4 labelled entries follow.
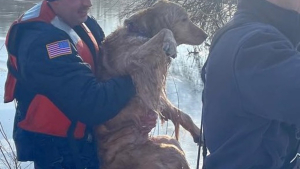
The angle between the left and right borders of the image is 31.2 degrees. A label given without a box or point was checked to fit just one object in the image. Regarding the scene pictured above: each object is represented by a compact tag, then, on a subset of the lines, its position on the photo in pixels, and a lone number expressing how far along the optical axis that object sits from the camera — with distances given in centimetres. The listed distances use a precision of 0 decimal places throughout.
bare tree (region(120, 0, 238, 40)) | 1252
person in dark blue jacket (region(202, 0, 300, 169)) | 203
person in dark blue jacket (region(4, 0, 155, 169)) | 318
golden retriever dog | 364
